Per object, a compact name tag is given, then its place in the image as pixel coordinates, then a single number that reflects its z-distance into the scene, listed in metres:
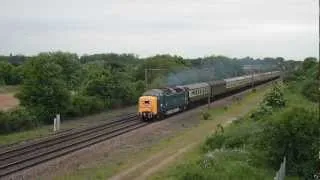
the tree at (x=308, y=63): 108.18
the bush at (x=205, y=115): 43.91
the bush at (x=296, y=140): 21.72
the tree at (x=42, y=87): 41.84
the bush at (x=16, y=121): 37.31
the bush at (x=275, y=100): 41.59
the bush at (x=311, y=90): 55.23
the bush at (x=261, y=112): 35.92
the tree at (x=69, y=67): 60.24
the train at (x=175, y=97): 43.00
